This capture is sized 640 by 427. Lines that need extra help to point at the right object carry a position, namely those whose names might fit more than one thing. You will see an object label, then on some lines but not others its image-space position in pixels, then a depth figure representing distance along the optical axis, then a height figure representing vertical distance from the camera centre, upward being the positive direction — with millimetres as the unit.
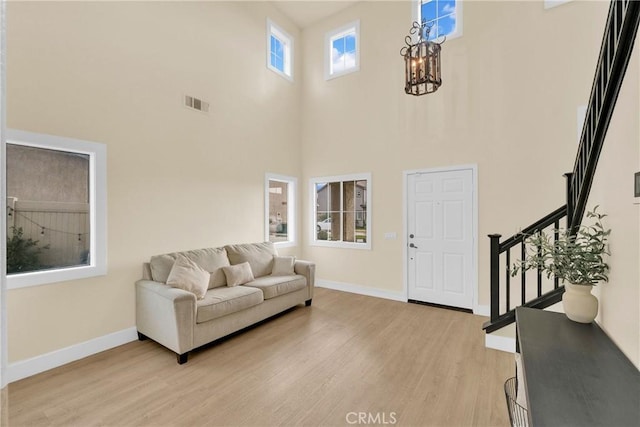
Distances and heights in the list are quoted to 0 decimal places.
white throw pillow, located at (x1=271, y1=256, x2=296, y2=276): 4223 -821
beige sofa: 2688 -946
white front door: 4043 -395
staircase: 1333 +451
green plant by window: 2408 -365
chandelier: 3123 +1635
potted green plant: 1560 -321
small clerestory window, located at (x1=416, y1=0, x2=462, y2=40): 4117 +2934
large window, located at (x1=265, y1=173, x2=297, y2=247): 5033 +39
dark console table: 921 -654
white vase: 1576 -521
